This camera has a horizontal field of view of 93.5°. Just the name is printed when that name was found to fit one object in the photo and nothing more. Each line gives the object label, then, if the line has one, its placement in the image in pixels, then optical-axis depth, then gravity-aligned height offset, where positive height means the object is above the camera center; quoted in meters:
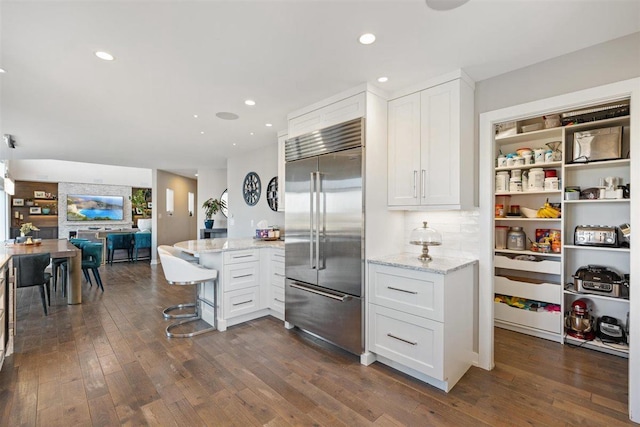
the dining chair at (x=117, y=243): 7.45 -0.74
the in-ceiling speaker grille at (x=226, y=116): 3.54 +1.18
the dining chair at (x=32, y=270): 3.58 -0.68
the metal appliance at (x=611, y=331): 2.68 -1.07
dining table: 3.93 -0.62
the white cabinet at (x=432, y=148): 2.40 +0.55
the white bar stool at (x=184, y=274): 3.13 -0.65
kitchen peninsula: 3.32 -0.76
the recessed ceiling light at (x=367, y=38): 1.96 +1.16
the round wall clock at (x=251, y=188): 5.27 +0.45
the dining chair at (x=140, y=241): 7.80 -0.72
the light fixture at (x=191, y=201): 9.67 +0.39
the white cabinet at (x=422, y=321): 2.16 -0.84
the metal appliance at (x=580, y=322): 2.83 -1.05
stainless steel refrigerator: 2.63 -0.20
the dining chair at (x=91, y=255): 4.74 -0.67
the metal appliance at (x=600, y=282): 2.66 -0.63
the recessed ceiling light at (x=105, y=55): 2.18 +1.16
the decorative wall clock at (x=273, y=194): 4.82 +0.32
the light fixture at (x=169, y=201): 8.48 +0.35
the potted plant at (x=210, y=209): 7.59 +0.11
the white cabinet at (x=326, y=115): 2.71 +0.98
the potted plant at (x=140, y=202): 11.36 +0.43
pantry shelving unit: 2.79 -0.44
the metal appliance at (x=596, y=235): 2.69 -0.21
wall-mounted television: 10.33 +0.20
